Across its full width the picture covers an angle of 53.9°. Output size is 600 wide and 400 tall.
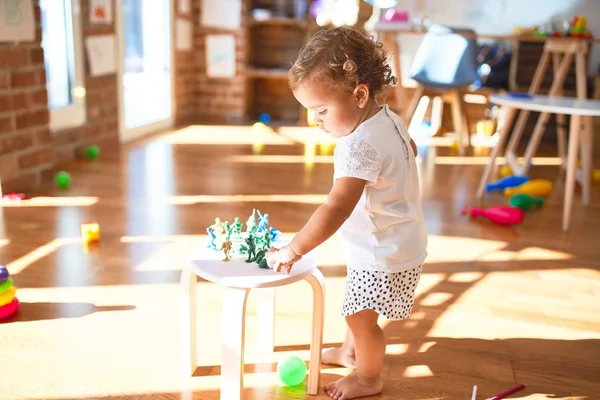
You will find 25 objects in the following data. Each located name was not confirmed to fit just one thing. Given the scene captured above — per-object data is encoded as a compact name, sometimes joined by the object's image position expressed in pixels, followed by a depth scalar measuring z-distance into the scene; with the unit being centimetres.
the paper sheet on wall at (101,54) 314
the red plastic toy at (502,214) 231
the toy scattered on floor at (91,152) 316
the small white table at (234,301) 103
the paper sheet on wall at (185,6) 426
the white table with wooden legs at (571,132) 220
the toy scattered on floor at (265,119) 454
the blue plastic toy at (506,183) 277
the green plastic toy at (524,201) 249
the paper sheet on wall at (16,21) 230
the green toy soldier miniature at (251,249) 111
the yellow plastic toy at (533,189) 269
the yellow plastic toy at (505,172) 311
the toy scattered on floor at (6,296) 141
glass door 405
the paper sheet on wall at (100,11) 315
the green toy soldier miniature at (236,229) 123
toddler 100
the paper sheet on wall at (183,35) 427
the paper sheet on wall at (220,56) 452
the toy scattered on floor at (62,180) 259
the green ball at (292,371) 121
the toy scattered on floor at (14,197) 235
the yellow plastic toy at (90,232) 195
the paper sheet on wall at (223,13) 442
